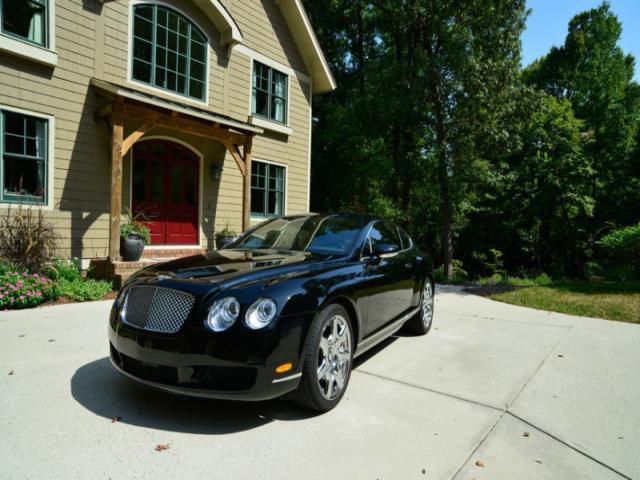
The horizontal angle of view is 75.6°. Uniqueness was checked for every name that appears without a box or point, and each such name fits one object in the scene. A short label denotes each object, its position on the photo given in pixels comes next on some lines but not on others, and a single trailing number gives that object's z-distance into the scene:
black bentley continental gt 2.53
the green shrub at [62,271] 6.95
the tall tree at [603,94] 17.61
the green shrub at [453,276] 11.38
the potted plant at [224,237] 10.02
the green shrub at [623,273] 10.57
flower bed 5.83
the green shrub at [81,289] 6.68
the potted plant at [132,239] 7.86
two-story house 7.44
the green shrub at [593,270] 13.85
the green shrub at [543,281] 10.64
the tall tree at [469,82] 11.51
